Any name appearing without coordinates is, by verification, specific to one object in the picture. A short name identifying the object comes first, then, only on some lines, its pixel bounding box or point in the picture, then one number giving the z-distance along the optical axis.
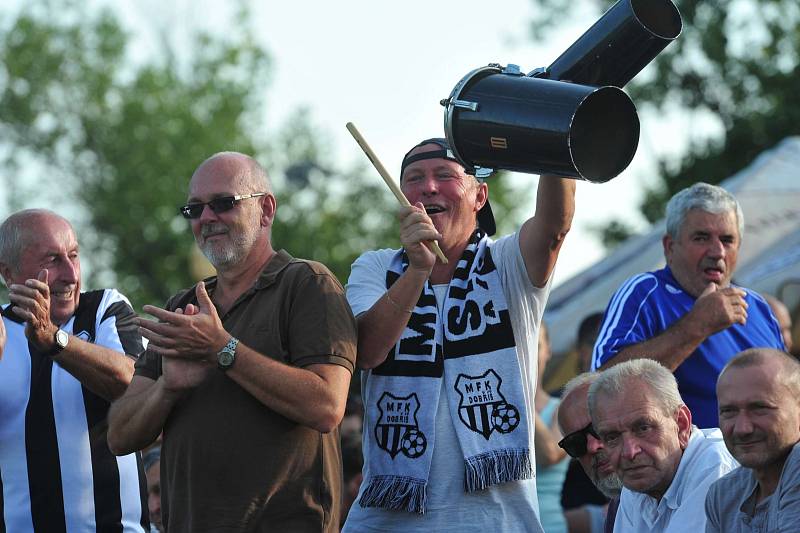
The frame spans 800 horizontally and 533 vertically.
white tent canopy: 16.19
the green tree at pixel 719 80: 37.98
